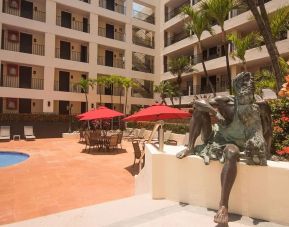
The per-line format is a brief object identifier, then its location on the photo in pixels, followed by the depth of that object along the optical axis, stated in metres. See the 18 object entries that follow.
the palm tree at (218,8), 16.98
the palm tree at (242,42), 17.45
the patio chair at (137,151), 10.82
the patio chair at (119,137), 15.87
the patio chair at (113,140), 15.68
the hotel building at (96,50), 26.28
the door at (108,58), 33.97
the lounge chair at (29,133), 22.51
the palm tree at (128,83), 28.70
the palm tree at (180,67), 29.67
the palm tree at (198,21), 20.78
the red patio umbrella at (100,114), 15.76
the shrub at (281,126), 6.96
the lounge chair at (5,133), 21.56
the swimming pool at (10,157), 14.24
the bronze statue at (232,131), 4.13
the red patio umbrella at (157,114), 11.81
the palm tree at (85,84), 27.95
